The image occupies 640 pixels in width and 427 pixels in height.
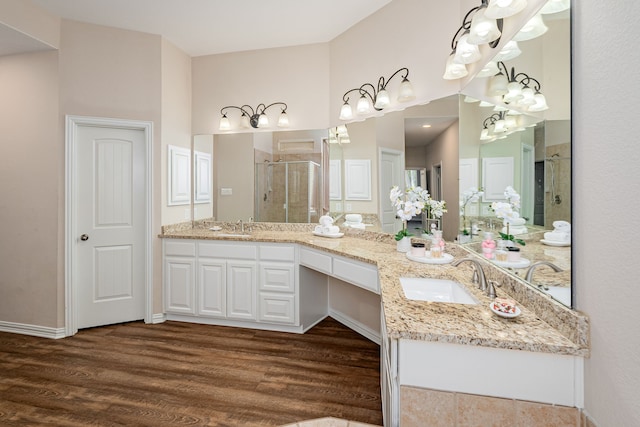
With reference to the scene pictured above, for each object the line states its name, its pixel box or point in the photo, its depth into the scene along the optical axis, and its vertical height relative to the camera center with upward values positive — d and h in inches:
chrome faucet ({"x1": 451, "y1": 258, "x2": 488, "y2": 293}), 56.6 -12.2
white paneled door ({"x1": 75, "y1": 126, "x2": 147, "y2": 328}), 116.5 -6.0
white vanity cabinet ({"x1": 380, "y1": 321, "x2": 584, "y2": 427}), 36.6 -20.5
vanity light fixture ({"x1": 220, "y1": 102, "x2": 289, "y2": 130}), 134.6 +41.7
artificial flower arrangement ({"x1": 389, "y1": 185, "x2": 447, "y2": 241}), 88.3 +1.7
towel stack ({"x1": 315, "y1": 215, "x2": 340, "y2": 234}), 118.6 -6.6
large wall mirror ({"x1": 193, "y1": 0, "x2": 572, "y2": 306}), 41.9 +13.0
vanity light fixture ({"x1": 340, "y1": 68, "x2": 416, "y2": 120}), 93.2 +38.4
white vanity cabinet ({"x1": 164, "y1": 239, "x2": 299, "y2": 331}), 114.0 -28.3
